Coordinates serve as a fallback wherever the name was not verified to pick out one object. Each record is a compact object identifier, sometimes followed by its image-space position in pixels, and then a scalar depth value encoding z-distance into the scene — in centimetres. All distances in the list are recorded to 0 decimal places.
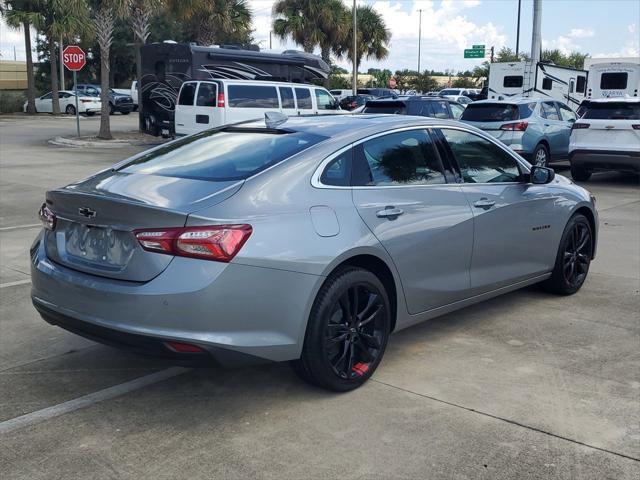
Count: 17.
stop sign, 2233
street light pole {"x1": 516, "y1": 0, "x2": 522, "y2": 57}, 5084
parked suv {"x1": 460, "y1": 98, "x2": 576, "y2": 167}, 1440
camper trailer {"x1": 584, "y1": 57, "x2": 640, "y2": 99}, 2434
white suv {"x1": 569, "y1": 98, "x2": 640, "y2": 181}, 1335
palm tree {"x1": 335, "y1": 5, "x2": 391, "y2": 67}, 4600
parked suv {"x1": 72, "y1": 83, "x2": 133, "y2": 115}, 4066
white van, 1719
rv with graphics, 2150
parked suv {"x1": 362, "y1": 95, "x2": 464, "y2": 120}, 1546
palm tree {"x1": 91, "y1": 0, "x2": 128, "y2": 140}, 2281
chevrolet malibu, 347
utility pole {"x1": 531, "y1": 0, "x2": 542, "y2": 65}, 2388
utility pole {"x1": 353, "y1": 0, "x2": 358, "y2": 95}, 3643
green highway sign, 6231
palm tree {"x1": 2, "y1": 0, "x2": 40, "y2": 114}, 3353
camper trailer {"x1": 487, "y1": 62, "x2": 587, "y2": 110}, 2447
